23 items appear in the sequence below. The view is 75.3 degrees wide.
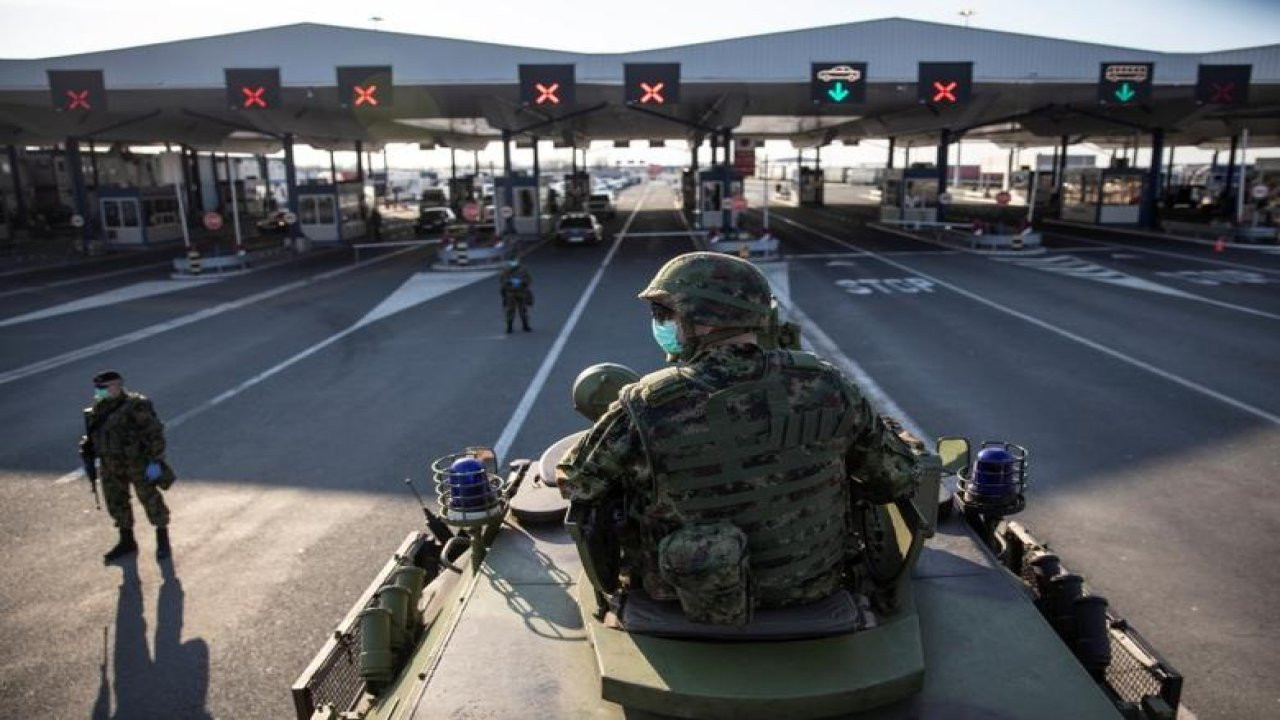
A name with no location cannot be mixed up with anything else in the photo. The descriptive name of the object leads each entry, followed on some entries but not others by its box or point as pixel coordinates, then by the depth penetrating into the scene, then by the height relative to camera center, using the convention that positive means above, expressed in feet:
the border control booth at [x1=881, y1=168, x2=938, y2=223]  143.23 -1.02
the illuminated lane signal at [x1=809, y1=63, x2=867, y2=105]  97.14 +12.47
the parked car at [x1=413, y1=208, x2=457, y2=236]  159.02 -4.42
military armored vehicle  9.89 -6.12
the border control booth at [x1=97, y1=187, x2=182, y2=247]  131.13 -1.80
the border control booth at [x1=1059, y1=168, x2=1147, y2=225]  142.61 -1.65
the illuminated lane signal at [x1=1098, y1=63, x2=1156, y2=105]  102.12 +12.60
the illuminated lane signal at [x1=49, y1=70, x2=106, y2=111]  99.50 +13.66
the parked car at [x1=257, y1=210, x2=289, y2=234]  167.43 -5.06
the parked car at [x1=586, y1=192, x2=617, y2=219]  207.82 -2.46
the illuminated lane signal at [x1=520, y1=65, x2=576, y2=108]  95.81 +12.57
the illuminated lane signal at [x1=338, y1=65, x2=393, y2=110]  95.71 +12.93
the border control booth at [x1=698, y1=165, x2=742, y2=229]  123.34 +0.09
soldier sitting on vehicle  9.77 -3.17
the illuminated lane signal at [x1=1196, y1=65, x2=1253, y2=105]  103.65 +12.20
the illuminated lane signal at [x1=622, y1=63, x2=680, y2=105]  94.99 +12.64
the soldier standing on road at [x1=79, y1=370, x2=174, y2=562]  25.23 -7.44
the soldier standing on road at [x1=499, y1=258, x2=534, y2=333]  58.39 -6.44
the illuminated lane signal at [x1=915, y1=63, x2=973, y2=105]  96.58 +12.17
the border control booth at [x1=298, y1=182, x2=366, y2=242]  137.90 -2.09
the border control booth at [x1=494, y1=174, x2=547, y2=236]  142.41 -1.65
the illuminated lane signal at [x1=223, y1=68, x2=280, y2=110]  96.63 +13.14
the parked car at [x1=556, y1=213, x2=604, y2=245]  123.34 -5.18
